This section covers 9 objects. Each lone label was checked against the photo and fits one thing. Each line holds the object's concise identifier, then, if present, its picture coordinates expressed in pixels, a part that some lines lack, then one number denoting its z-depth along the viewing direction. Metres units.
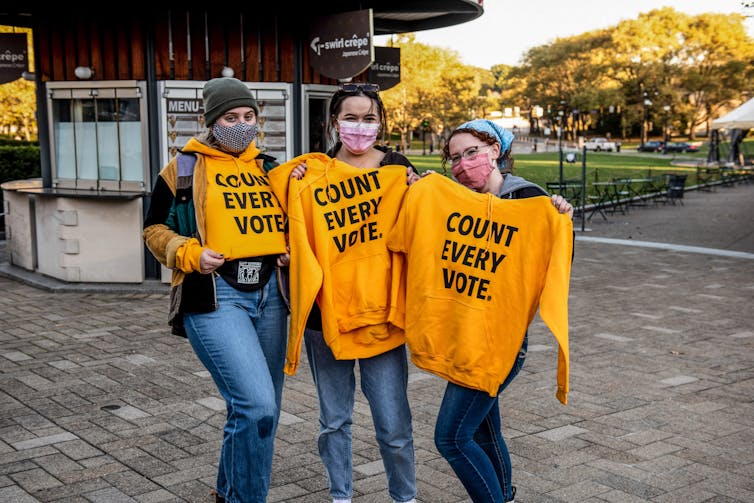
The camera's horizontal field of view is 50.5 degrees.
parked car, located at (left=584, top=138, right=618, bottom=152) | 69.88
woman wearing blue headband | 3.10
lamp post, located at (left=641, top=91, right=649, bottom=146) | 75.00
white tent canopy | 16.19
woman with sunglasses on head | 3.35
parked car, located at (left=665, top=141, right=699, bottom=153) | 63.25
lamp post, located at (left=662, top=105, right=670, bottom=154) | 63.97
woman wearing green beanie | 3.17
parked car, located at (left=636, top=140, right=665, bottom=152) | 66.75
